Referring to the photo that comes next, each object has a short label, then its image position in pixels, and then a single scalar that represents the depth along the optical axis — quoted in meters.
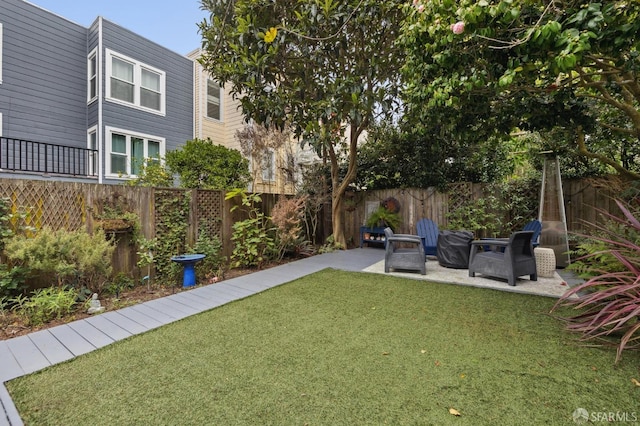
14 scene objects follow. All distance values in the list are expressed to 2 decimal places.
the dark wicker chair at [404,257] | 4.98
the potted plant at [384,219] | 7.80
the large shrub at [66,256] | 3.20
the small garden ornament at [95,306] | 3.41
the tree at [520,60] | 2.55
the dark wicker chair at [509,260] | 4.28
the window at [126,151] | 8.23
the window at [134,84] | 8.32
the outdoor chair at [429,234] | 6.18
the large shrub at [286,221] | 5.84
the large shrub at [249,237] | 5.48
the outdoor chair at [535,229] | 5.27
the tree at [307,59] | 5.09
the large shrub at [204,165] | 6.29
